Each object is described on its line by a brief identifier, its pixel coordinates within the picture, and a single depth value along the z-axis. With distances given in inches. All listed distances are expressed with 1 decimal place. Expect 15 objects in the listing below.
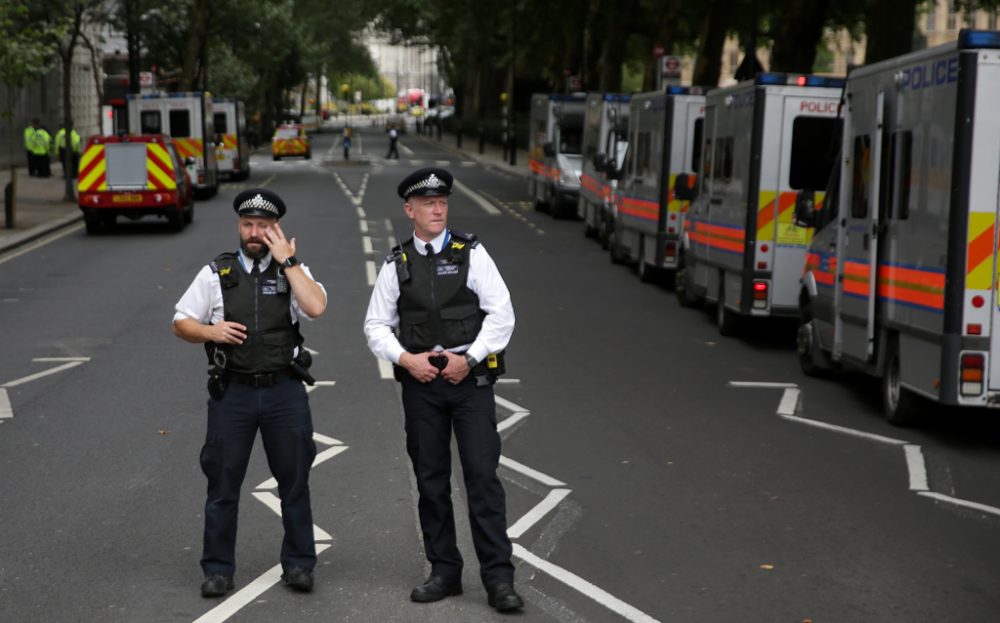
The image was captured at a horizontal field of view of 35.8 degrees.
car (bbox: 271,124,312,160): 2755.9
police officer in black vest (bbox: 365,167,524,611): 256.8
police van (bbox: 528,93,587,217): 1393.9
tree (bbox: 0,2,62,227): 1050.7
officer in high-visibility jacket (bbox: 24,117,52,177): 1829.5
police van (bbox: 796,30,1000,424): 403.9
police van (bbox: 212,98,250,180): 1968.5
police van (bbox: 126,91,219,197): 1654.8
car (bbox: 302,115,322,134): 4755.9
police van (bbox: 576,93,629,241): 1090.1
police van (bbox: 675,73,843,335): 621.0
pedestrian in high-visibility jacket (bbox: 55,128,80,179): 1830.7
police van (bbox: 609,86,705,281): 835.4
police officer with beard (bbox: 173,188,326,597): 260.8
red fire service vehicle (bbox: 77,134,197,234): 1152.8
